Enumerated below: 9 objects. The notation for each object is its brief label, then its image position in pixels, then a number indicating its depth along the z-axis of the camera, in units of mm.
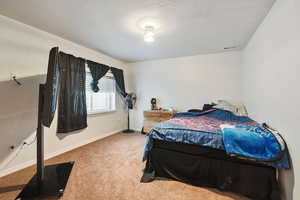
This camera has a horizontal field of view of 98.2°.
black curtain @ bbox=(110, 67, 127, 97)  3984
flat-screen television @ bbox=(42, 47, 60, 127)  1438
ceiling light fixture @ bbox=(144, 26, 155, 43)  2203
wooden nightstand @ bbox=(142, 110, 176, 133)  3805
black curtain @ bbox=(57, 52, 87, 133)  2641
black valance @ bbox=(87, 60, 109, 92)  3255
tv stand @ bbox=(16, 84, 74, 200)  1537
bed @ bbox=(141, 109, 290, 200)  1459
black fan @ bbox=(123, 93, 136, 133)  4418
